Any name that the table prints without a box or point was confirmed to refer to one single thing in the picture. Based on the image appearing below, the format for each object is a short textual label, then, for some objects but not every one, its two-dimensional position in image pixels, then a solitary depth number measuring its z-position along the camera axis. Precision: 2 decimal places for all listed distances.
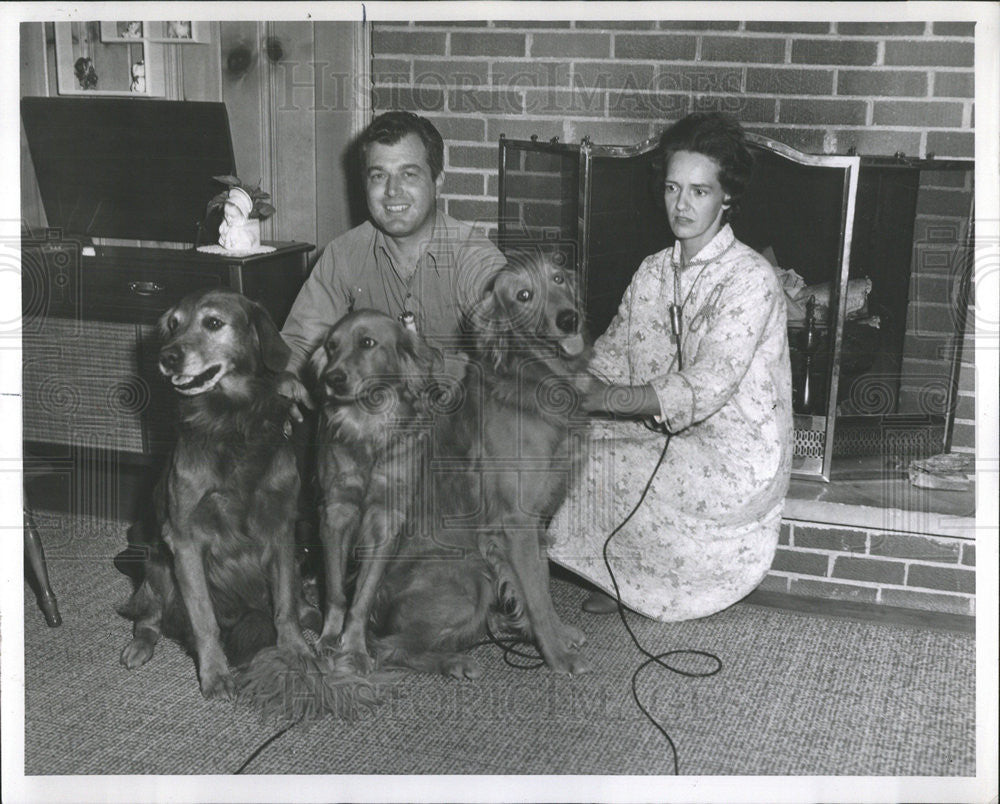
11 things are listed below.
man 2.23
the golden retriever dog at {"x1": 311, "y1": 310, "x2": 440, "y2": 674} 1.94
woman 2.14
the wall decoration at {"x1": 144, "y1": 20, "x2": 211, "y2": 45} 2.38
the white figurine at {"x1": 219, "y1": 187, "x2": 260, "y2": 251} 2.60
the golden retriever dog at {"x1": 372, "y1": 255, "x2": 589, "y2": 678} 2.04
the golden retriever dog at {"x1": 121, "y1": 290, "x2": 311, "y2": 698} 1.95
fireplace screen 2.45
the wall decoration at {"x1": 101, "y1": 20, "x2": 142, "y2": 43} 2.53
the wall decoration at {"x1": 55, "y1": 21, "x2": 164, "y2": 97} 2.58
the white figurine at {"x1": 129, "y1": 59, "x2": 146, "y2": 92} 2.62
